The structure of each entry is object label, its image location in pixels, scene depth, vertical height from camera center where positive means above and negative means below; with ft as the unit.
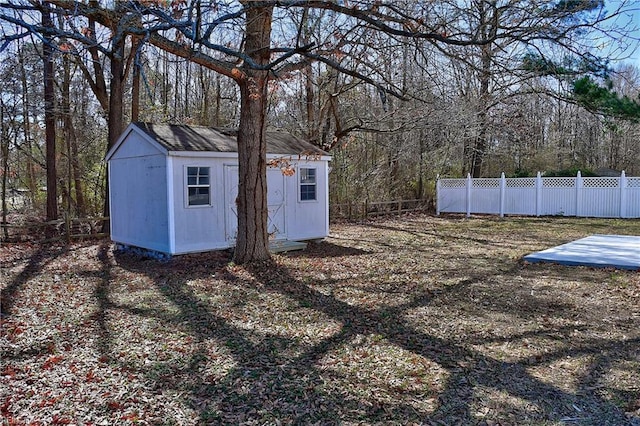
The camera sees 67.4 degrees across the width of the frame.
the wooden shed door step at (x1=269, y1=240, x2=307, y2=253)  30.60 -3.93
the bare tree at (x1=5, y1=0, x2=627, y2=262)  17.21 +6.26
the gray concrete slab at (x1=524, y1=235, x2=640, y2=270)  24.41 -3.85
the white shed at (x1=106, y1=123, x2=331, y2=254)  28.02 -0.22
